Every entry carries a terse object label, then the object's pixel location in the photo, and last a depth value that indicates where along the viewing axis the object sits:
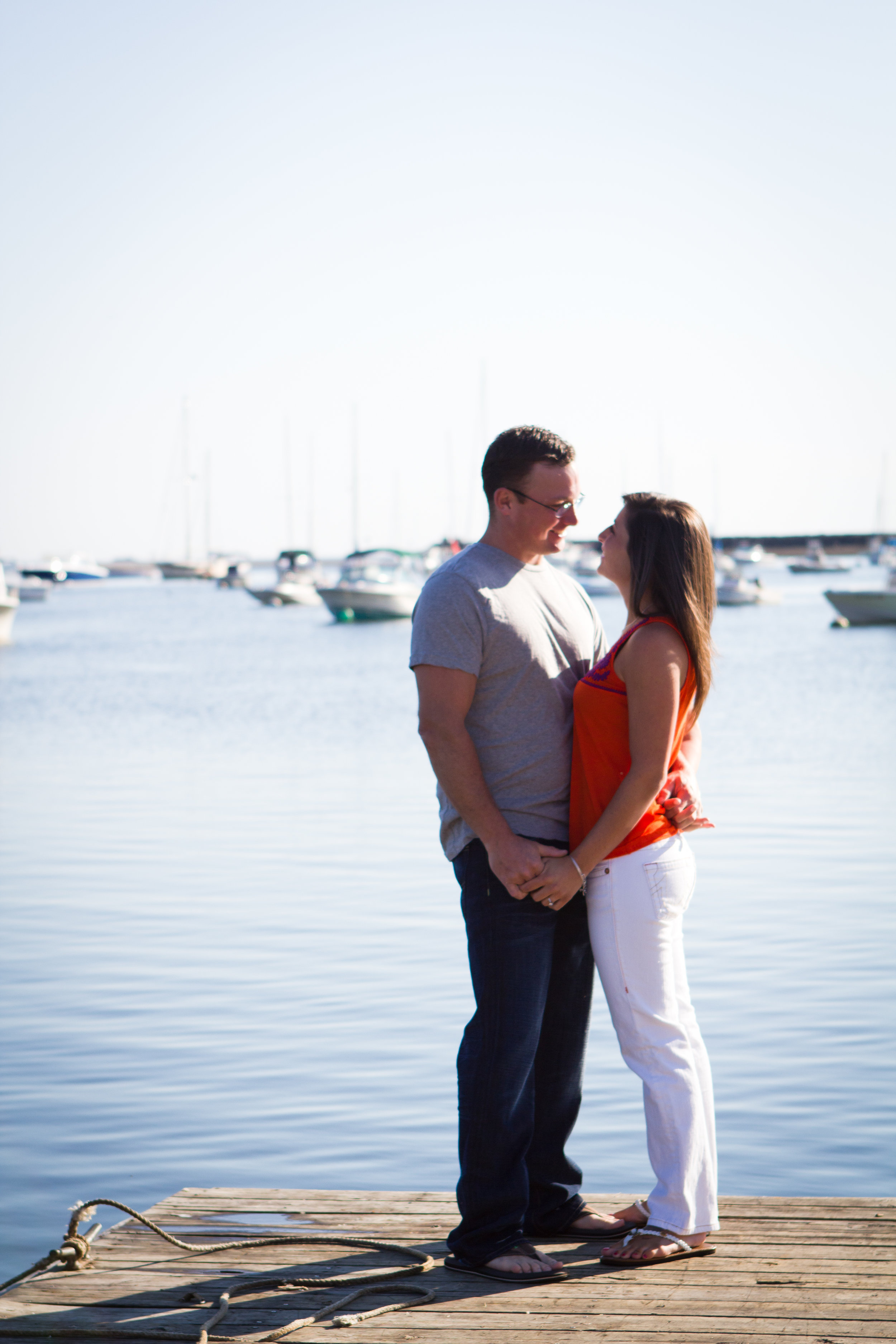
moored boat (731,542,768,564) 123.69
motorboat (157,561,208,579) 135.62
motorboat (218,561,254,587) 114.81
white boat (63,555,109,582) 153.00
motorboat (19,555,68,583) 133.25
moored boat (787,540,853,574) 138.25
